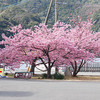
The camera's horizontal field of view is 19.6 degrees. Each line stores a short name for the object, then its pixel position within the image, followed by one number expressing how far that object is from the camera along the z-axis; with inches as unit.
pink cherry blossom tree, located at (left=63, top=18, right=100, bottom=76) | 1100.1
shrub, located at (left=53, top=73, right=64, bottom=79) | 1048.2
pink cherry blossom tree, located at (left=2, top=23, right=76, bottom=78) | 1047.0
